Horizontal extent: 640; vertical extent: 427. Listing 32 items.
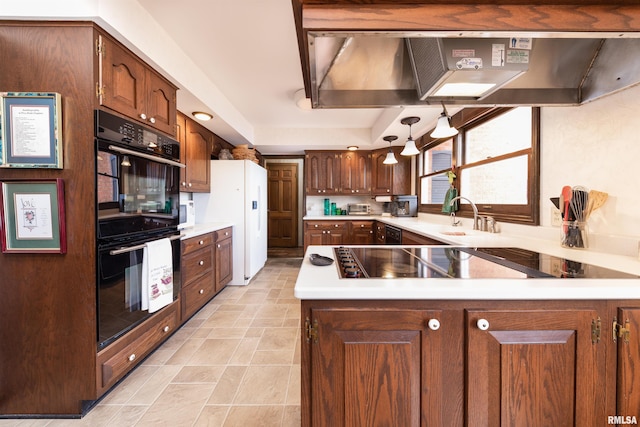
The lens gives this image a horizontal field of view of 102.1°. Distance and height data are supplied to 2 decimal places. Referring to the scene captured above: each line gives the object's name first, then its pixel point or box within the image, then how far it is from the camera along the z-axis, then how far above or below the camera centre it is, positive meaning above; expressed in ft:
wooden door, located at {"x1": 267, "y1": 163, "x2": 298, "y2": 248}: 20.68 +0.14
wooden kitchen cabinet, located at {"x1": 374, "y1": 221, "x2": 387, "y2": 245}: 12.33 -1.23
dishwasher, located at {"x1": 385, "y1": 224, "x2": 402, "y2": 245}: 10.05 -1.13
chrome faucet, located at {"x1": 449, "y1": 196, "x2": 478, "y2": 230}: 7.93 -0.36
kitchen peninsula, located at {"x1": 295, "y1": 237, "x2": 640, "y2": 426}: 2.60 -1.53
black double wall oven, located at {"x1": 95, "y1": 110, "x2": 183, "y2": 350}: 4.62 -0.06
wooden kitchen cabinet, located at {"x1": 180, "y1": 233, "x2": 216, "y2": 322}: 7.66 -2.13
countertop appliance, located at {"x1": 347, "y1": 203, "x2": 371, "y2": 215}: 15.89 -0.07
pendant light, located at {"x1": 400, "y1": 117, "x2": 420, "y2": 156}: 9.33 +2.26
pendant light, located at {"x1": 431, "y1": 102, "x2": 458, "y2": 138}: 6.02 +1.90
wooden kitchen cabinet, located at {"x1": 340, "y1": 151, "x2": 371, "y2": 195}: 15.52 +2.15
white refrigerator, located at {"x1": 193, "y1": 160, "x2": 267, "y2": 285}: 11.51 +0.16
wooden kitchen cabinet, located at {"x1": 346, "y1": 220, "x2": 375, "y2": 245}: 14.49 -1.33
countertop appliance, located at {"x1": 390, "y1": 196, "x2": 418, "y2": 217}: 14.35 +0.10
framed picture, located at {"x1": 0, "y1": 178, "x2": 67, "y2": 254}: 4.31 -0.15
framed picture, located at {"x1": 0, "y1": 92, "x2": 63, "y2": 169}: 4.22 +1.28
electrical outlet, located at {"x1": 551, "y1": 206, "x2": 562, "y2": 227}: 5.64 -0.22
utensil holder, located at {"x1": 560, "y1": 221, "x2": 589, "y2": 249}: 4.83 -0.50
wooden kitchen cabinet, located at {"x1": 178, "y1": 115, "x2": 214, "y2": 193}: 9.25 +1.98
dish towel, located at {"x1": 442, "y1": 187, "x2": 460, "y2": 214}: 9.85 +0.43
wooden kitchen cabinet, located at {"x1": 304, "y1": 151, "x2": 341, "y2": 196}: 15.57 +2.04
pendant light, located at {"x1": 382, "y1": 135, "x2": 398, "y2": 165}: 11.75 +2.23
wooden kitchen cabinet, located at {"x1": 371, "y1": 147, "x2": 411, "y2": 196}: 15.17 +1.99
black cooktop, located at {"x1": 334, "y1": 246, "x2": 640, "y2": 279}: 3.05 -0.79
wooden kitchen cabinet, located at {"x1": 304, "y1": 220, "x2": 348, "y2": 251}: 14.56 -1.38
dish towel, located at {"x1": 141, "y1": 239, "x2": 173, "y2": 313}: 5.59 -1.53
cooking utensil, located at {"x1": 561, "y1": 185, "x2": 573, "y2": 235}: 4.88 +0.13
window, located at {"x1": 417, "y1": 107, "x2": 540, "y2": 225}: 6.58 +1.46
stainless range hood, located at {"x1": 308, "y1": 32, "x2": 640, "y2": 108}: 3.27 +2.04
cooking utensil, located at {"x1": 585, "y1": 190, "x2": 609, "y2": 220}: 4.77 +0.13
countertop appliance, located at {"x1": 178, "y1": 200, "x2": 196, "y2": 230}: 9.11 -0.26
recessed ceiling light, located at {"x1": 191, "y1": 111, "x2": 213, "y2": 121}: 9.11 +3.33
